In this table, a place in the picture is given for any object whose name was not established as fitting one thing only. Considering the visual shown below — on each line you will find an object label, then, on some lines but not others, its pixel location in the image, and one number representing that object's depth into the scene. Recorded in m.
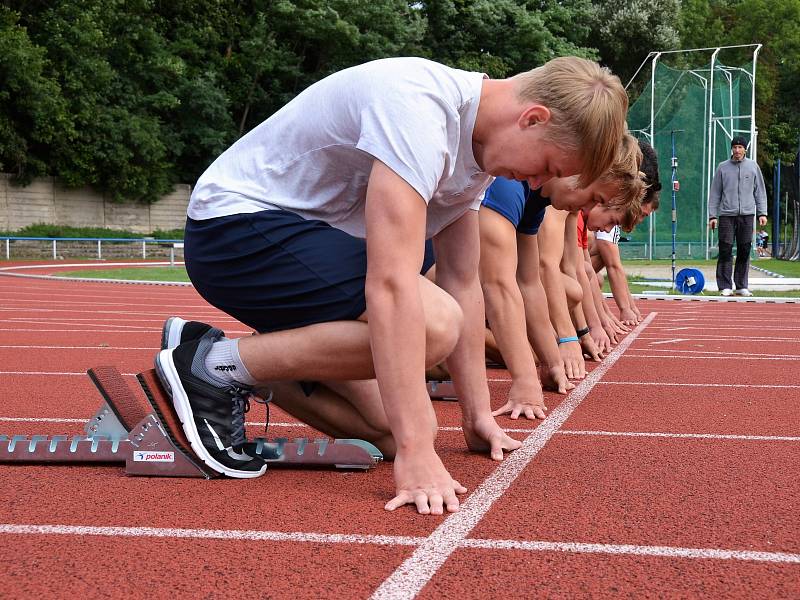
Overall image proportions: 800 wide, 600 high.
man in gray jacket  12.61
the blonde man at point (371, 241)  2.46
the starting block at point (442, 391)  4.57
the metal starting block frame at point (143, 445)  2.91
